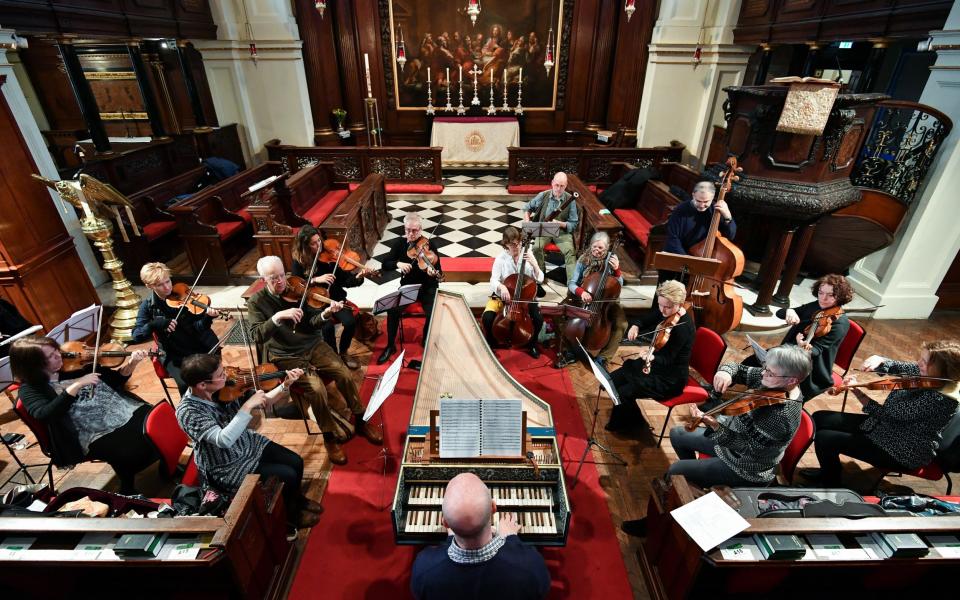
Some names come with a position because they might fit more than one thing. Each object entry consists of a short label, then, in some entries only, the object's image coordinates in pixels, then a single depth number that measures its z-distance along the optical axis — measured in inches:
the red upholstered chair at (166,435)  100.4
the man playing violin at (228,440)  88.5
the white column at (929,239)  163.5
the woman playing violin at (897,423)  95.7
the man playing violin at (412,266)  163.5
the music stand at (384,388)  98.0
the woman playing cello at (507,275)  161.8
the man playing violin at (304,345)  127.0
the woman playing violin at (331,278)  152.2
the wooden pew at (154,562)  75.4
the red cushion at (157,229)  232.4
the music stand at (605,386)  106.3
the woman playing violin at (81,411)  99.5
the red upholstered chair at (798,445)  101.9
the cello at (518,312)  160.7
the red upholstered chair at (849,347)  134.8
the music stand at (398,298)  150.4
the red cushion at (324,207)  257.2
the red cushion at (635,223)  237.4
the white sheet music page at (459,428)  92.3
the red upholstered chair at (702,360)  128.7
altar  395.2
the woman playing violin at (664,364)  124.8
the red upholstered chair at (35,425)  104.1
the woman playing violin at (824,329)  125.0
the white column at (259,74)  335.6
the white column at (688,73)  312.7
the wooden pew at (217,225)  213.3
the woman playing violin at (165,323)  131.0
